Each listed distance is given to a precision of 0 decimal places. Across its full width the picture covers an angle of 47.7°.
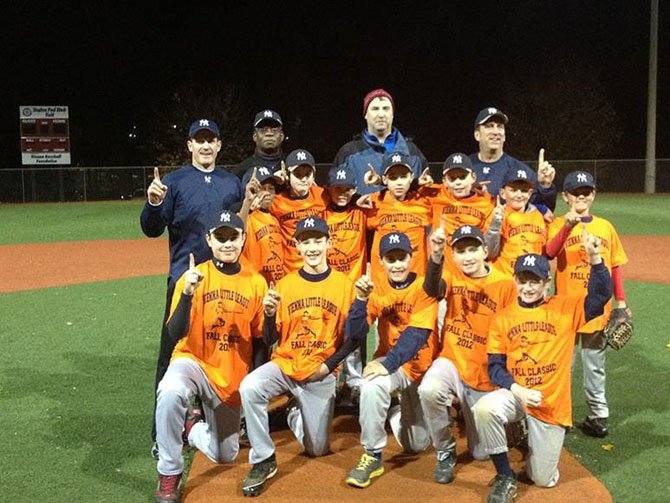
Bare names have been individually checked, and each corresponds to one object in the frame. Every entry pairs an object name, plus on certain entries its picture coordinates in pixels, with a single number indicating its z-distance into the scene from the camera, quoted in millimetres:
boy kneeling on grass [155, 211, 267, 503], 4859
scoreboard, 32062
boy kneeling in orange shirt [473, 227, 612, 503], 4520
